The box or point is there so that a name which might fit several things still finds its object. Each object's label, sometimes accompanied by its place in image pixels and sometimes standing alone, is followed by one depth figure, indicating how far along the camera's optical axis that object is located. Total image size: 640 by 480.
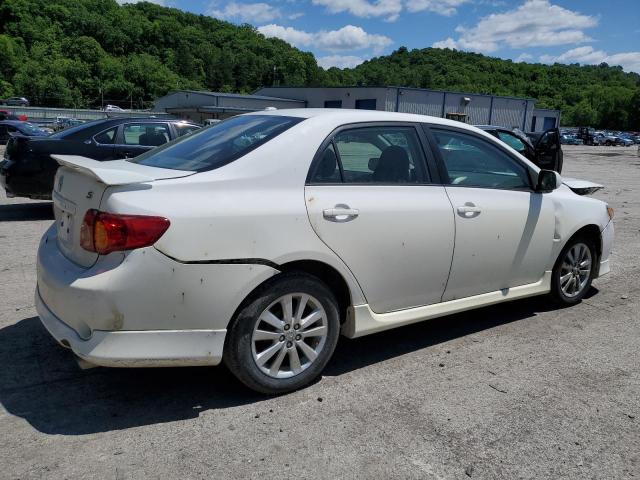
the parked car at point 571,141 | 70.19
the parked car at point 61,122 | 37.06
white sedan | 2.88
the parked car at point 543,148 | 11.12
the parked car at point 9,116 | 33.90
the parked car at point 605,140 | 70.69
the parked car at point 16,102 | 67.80
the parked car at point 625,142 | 71.81
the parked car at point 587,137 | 70.44
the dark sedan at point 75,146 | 8.33
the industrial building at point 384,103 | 50.84
